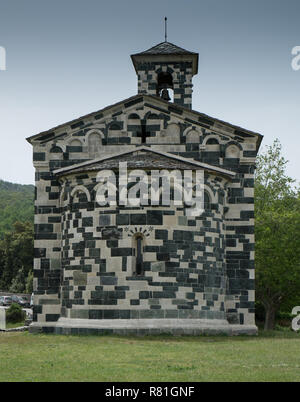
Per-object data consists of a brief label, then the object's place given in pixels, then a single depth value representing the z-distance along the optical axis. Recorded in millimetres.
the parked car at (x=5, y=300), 51562
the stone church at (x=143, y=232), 20641
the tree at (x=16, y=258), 74750
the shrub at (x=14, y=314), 34719
